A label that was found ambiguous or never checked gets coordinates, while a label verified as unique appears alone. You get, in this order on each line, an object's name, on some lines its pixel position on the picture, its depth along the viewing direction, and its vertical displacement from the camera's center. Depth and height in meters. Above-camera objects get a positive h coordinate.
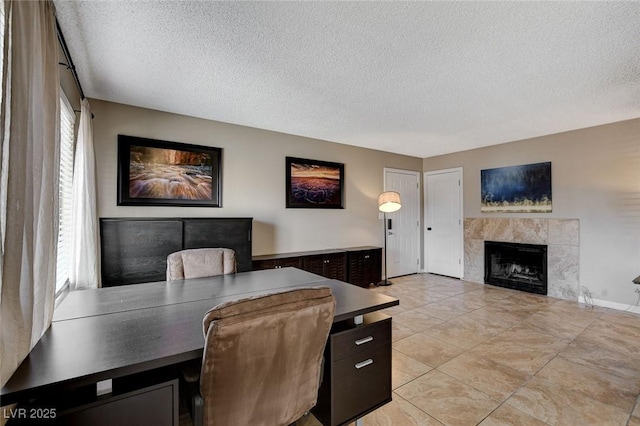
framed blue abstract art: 4.64 +0.44
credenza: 3.94 -0.69
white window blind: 2.45 +0.19
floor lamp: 5.13 +0.22
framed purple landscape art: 4.57 +0.53
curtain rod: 2.01 +1.24
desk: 0.95 -0.49
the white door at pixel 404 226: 5.82 -0.21
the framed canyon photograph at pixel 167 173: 3.30 +0.52
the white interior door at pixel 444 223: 5.77 -0.15
